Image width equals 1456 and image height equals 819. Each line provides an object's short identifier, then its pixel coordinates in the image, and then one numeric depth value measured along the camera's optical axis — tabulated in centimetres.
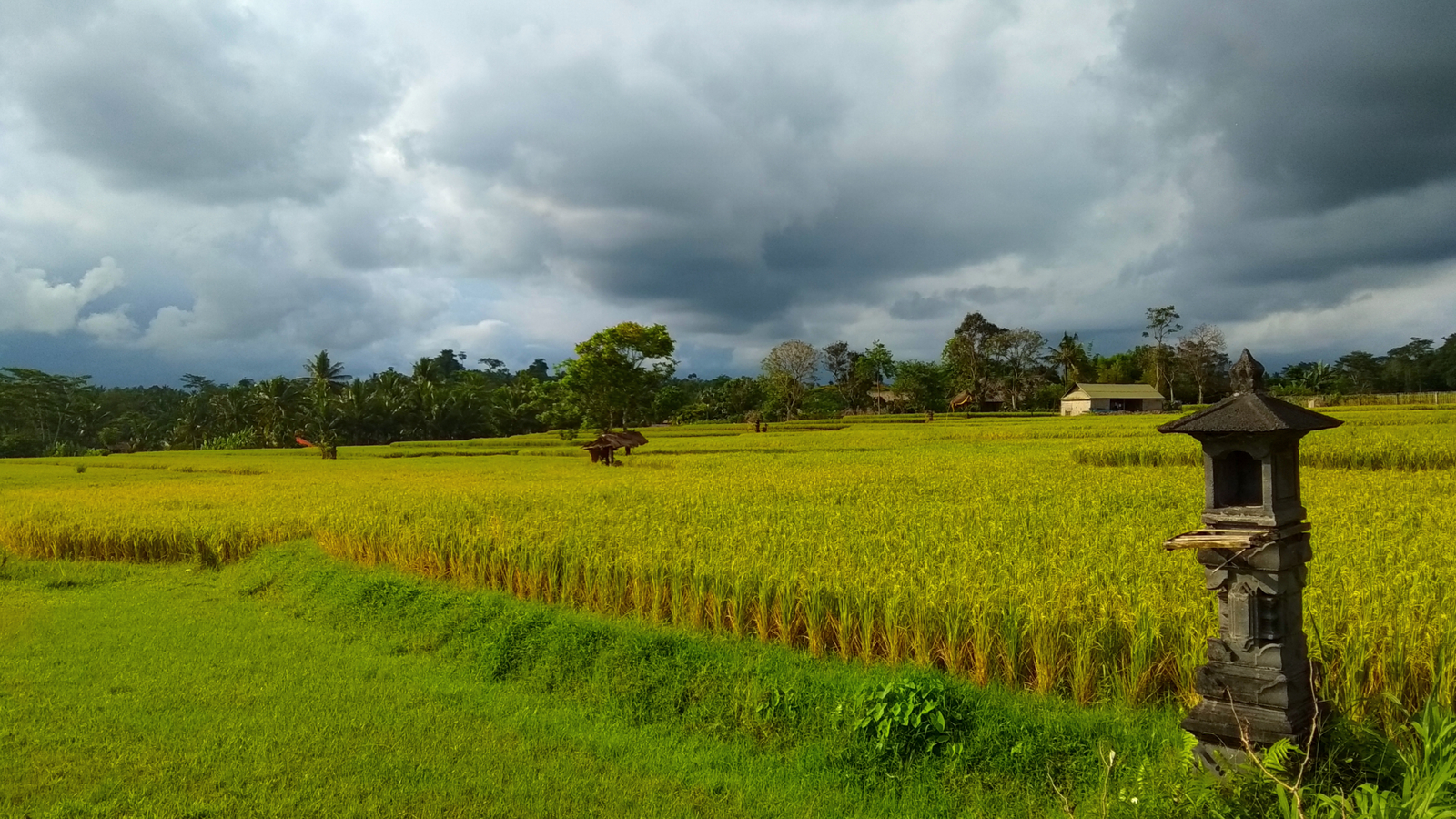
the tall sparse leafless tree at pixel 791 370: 7100
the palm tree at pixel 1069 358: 8281
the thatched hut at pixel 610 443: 2533
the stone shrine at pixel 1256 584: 361
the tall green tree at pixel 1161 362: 7406
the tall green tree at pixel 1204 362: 7031
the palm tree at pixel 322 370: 6381
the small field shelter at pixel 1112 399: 6806
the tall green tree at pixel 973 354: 7631
